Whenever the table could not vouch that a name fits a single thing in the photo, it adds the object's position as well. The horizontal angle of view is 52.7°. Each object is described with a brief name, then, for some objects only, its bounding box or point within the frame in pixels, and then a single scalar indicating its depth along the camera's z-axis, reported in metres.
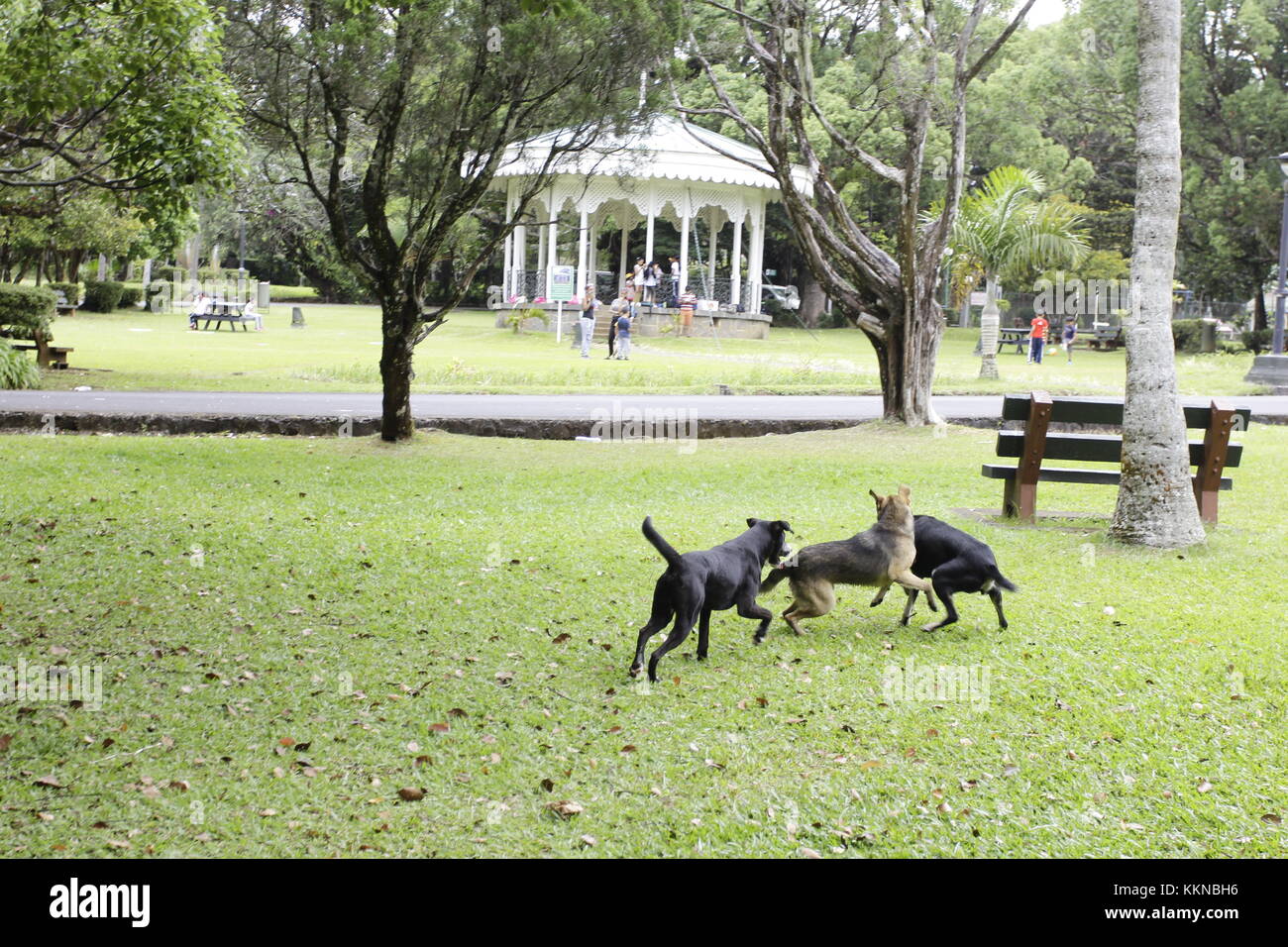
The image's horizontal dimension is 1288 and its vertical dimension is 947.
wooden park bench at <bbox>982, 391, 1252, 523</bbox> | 10.62
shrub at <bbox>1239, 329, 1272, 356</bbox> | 38.78
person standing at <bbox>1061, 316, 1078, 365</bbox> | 36.69
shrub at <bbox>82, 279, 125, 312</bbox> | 43.41
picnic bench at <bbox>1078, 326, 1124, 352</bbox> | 40.31
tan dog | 7.04
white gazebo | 36.72
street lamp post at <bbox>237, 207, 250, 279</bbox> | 48.90
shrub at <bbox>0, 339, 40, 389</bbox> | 19.66
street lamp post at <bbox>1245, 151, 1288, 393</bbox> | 25.23
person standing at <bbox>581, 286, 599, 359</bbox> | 29.86
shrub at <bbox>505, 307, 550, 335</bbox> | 36.94
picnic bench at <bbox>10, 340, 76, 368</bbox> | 22.25
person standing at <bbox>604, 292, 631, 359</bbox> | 29.73
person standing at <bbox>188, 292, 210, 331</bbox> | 36.53
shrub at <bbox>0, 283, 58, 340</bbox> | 22.38
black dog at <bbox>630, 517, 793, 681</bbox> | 6.09
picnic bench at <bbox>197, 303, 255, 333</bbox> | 36.41
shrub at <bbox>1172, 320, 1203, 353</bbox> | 40.94
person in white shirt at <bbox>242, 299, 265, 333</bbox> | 36.94
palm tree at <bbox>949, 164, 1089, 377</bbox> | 27.05
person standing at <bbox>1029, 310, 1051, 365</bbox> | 32.50
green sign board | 34.44
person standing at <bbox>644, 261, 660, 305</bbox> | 37.69
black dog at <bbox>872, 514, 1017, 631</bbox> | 7.16
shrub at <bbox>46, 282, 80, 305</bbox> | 42.84
